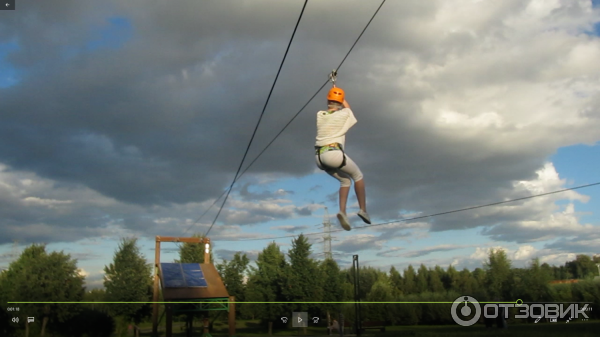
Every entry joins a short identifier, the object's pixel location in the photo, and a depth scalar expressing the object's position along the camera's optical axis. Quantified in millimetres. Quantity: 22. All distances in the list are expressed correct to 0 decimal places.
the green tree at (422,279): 79250
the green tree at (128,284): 37594
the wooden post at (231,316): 26453
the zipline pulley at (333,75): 9180
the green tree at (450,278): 79806
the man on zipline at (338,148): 8398
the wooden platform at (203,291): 24312
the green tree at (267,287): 41812
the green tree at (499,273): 56719
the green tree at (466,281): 71650
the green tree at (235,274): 45125
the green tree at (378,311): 57844
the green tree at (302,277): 42000
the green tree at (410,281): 79131
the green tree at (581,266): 68625
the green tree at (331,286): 42062
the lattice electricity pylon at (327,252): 48656
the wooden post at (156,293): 29109
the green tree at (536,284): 54344
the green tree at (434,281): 78750
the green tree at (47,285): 29766
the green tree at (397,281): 76938
